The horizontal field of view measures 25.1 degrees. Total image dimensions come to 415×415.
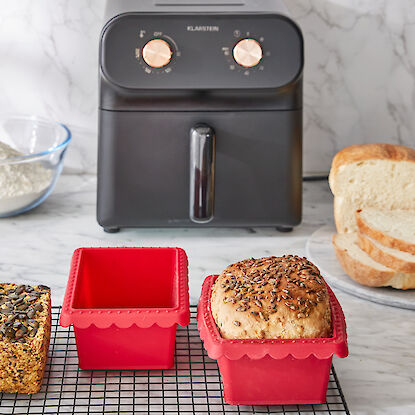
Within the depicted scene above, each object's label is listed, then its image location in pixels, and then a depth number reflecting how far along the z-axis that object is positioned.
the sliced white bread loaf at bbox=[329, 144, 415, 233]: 1.22
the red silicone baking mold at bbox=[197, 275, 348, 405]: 0.88
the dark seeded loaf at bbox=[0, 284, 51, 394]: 0.90
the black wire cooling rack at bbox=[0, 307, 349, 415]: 0.91
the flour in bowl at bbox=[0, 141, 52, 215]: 1.24
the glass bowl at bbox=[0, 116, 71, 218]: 1.24
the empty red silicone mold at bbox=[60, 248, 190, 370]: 0.92
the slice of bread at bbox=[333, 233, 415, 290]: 1.09
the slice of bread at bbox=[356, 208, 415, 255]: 1.12
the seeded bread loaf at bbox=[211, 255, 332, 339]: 0.89
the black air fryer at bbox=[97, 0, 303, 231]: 1.11
